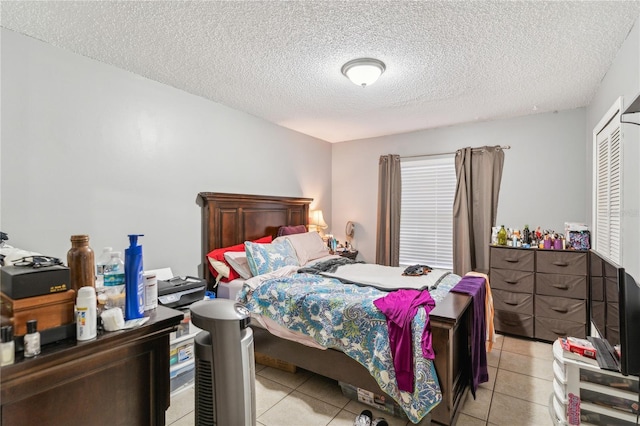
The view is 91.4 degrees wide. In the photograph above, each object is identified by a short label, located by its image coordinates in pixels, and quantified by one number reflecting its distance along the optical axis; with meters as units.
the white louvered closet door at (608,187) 2.36
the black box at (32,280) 0.91
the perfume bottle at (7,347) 0.83
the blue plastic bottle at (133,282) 1.16
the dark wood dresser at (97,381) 0.87
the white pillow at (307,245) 3.62
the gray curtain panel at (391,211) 4.75
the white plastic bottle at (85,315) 0.99
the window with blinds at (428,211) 4.41
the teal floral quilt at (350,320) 1.88
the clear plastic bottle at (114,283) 1.16
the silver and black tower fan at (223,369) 1.43
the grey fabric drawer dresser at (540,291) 3.23
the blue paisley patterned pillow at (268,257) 3.05
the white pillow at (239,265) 3.11
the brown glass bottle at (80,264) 1.07
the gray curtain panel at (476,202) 4.02
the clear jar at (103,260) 1.19
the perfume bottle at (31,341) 0.88
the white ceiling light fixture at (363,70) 2.42
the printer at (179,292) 2.38
